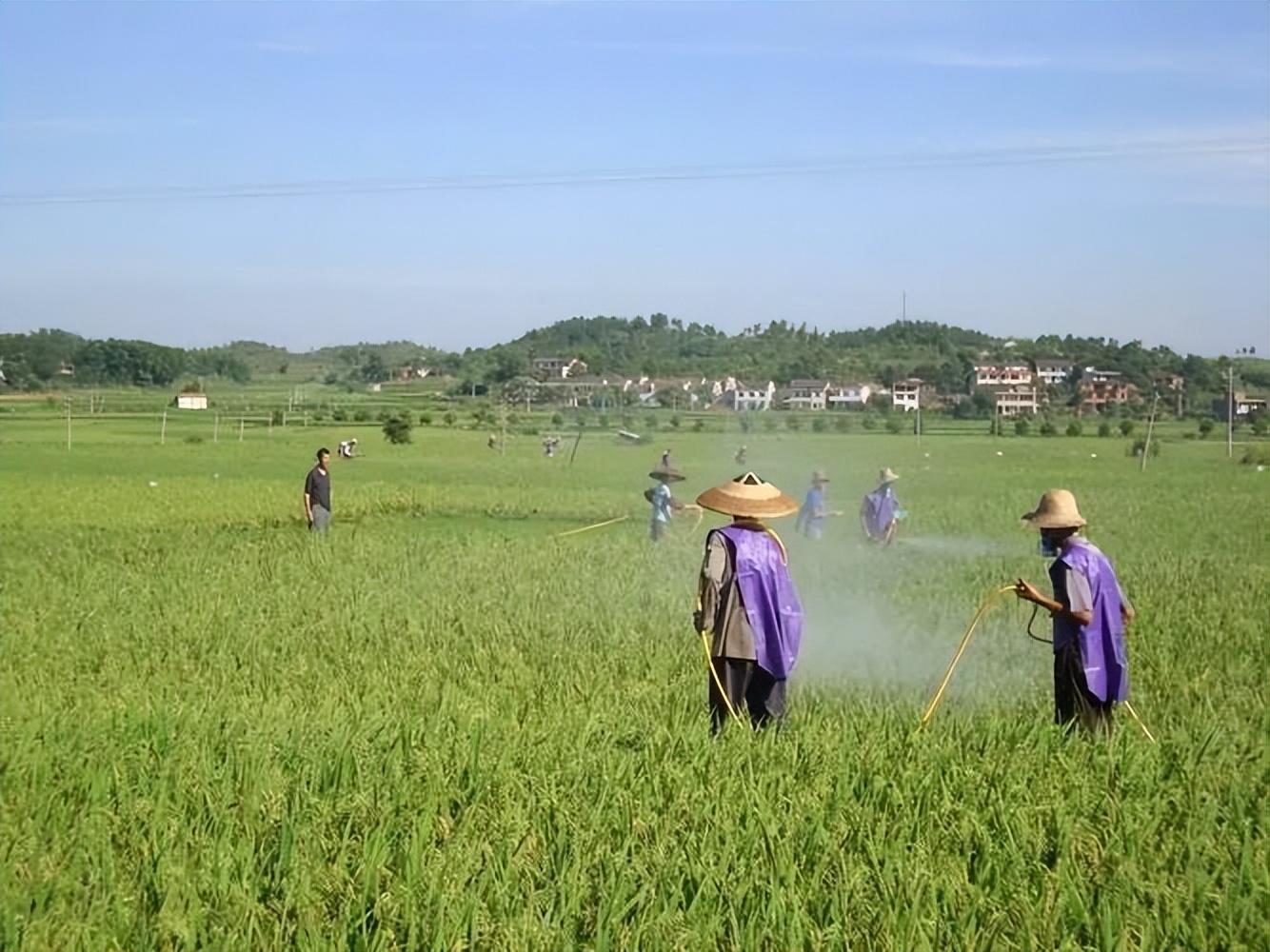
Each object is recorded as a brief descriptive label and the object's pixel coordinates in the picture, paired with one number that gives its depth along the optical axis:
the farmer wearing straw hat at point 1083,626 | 7.79
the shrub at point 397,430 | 53.72
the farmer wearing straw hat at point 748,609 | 7.77
